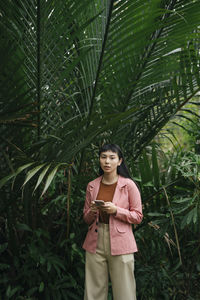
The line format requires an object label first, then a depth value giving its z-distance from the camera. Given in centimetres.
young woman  179
